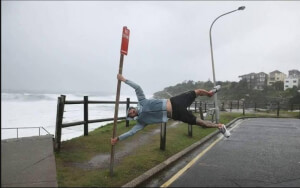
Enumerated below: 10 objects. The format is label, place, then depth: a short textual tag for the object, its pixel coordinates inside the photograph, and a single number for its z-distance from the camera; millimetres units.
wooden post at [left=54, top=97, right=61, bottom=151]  7172
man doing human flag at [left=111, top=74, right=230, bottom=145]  6121
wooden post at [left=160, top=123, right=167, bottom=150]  8211
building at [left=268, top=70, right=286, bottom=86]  146625
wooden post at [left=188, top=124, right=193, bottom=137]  11248
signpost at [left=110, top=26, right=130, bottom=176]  5675
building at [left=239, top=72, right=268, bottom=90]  150700
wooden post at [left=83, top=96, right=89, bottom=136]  9438
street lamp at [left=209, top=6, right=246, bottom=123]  17625
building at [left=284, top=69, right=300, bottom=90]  121169
